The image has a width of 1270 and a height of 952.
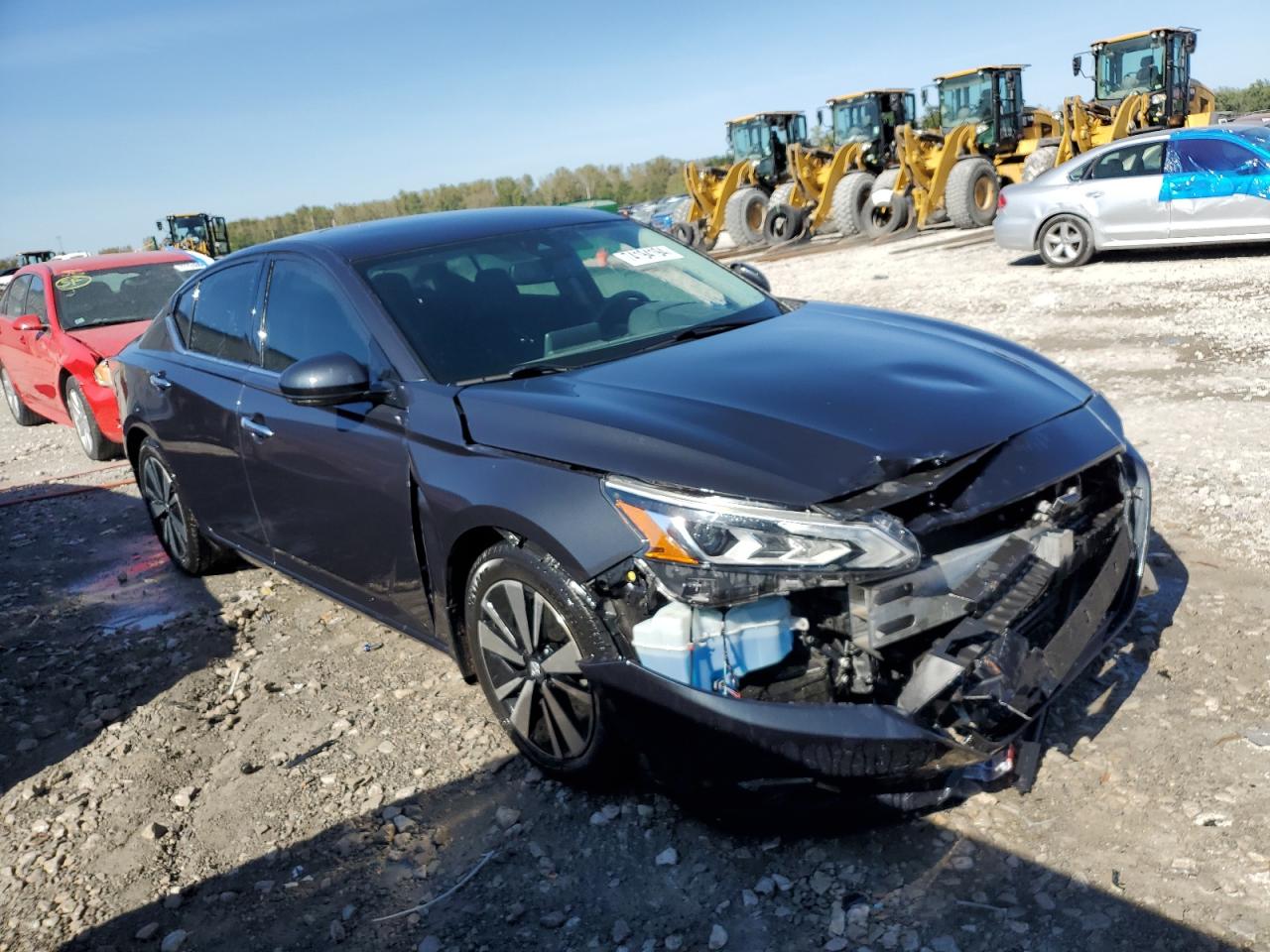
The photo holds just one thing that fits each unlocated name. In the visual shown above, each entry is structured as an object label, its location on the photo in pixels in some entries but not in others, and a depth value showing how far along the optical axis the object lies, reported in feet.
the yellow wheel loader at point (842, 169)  69.10
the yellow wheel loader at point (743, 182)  74.79
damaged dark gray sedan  8.29
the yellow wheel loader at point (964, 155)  63.16
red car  27.71
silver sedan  37.81
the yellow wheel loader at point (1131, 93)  60.85
